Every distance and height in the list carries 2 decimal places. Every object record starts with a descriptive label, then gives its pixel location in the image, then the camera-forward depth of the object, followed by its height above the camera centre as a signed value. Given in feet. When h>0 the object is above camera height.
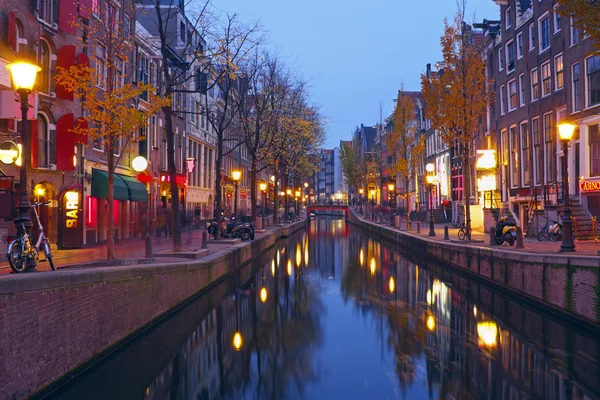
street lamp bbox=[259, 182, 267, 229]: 263.90 +7.74
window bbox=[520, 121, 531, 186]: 111.75 +9.50
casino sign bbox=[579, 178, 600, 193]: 81.56 +2.26
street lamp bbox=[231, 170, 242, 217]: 109.50 +6.13
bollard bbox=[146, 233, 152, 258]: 51.65 -3.58
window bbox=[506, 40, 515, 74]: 121.49 +31.60
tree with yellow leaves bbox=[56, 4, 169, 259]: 52.37 +9.95
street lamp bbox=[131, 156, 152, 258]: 51.85 +0.99
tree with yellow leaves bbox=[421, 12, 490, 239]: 90.27 +17.50
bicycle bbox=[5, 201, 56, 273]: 34.99 -2.50
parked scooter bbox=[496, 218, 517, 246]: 73.05 -3.87
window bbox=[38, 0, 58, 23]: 67.77 +24.26
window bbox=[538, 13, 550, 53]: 102.83 +31.19
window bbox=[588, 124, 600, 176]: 84.07 +7.75
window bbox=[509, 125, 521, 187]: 116.78 +9.74
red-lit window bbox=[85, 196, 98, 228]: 81.11 -0.45
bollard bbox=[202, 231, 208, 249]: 70.23 -4.19
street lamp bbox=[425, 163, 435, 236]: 110.58 +5.09
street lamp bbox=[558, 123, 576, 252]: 53.16 +0.20
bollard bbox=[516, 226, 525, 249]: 63.52 -4.27
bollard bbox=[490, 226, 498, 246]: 72.64 -4.31
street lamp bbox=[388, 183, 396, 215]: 195.42 +5.35
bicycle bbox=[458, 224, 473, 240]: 87.63 -4.95
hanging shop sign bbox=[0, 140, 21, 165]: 55.26 +5.79
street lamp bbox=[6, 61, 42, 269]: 33.19 +6.04
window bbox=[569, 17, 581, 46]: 89.92 +26.41
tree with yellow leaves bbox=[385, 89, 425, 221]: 157.89 +19.60
